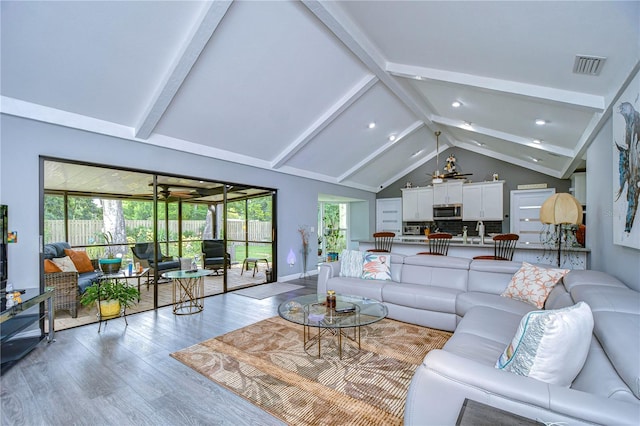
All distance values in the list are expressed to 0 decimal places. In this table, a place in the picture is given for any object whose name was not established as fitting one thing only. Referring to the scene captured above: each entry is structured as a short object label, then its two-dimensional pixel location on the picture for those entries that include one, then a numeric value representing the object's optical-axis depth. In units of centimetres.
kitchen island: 403
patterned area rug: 201
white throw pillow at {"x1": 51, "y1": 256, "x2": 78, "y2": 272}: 392
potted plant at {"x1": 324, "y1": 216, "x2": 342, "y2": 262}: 973
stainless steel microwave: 796
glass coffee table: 264
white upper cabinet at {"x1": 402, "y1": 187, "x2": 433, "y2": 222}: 843
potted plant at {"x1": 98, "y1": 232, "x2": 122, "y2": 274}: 424
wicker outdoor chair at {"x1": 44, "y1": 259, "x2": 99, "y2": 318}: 367
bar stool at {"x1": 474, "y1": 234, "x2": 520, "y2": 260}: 429
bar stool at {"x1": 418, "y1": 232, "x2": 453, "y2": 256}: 496
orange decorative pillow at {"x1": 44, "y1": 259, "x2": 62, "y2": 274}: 367
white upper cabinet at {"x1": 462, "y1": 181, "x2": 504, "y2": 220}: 742
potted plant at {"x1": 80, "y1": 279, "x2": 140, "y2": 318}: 362
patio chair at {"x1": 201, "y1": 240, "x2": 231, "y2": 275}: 600
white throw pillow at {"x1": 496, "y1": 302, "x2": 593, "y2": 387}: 128
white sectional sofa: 112
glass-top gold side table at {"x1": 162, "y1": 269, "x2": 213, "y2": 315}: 408
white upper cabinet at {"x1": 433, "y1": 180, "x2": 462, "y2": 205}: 793
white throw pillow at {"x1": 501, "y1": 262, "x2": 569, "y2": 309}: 286
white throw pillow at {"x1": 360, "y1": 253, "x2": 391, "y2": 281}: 413
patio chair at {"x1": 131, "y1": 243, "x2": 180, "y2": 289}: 534
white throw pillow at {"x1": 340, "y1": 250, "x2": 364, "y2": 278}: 430
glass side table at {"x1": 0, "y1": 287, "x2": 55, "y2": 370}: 250
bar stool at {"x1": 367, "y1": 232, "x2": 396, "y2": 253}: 558
